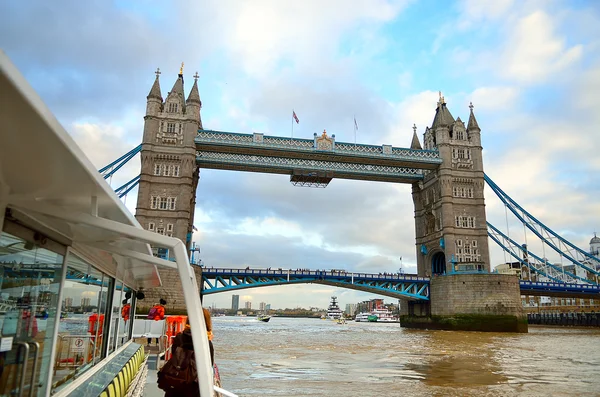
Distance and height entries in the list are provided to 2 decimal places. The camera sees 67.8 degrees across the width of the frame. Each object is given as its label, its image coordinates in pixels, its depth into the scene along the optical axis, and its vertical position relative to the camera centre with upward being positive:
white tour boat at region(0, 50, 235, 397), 2.28 +0.37
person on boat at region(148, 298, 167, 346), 13.27 -0.42
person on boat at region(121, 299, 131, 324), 8.68 -0.24
